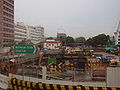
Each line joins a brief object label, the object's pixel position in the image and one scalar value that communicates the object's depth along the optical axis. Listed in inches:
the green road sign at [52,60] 634.0
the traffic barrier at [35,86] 319.7
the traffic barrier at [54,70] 564.2
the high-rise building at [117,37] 4355.3
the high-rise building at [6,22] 2338.8
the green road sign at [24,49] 407.2
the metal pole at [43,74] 390.2
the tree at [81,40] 4886.8
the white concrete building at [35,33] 4903.5
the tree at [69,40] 4275.6
